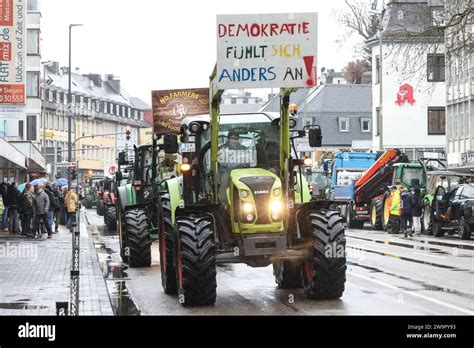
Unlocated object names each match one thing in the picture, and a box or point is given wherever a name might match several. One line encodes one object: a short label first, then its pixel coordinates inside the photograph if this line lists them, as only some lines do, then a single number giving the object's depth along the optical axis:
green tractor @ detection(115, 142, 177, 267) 22.75
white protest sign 14.80
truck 50.34
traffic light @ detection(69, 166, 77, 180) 56.07
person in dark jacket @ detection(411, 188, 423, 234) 40.43
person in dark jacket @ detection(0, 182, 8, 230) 38.09
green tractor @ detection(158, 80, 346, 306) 15.09
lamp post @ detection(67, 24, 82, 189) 70.56
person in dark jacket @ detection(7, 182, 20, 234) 37.94
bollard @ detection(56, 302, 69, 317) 8.11
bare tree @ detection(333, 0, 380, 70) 78.03
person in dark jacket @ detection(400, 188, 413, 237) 40.25
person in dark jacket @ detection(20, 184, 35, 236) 36.91
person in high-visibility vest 41.69
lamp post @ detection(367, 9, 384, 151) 58.09
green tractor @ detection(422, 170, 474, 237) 41.12
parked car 35.88
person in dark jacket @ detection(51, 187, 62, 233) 40.33
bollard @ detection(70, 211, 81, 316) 9.73
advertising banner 33.41
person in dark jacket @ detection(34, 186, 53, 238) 36.47
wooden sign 32.34
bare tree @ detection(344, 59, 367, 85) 120.48
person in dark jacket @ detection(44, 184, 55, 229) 39.12
